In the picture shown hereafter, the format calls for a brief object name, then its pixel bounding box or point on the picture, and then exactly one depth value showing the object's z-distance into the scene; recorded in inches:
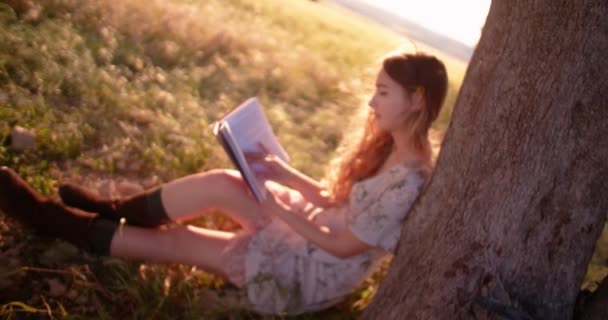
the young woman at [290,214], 92.7
